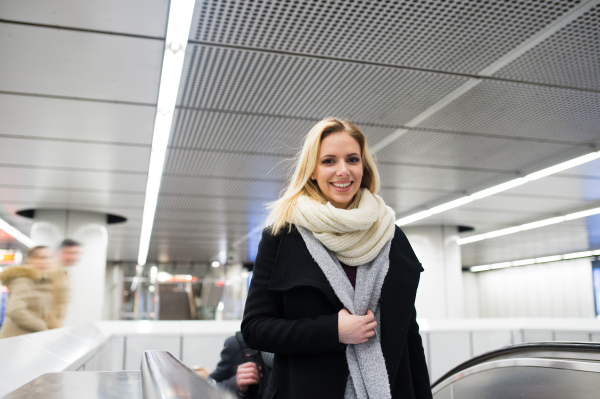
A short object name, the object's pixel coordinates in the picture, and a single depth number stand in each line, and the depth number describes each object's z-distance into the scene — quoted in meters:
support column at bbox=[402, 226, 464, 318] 13.61
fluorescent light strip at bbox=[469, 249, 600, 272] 21.13
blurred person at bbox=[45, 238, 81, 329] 5.76
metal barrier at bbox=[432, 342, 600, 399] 3.16
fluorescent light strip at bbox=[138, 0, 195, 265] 4.03
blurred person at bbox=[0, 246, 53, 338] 4.77
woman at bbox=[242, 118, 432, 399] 1.74
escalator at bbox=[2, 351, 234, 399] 0.91
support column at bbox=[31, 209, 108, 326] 11.15
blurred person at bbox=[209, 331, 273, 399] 2.41
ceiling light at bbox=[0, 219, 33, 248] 13.51
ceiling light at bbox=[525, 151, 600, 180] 7.51
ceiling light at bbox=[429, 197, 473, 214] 10.53
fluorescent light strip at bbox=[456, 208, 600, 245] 11.90
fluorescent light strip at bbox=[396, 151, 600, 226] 7.73
